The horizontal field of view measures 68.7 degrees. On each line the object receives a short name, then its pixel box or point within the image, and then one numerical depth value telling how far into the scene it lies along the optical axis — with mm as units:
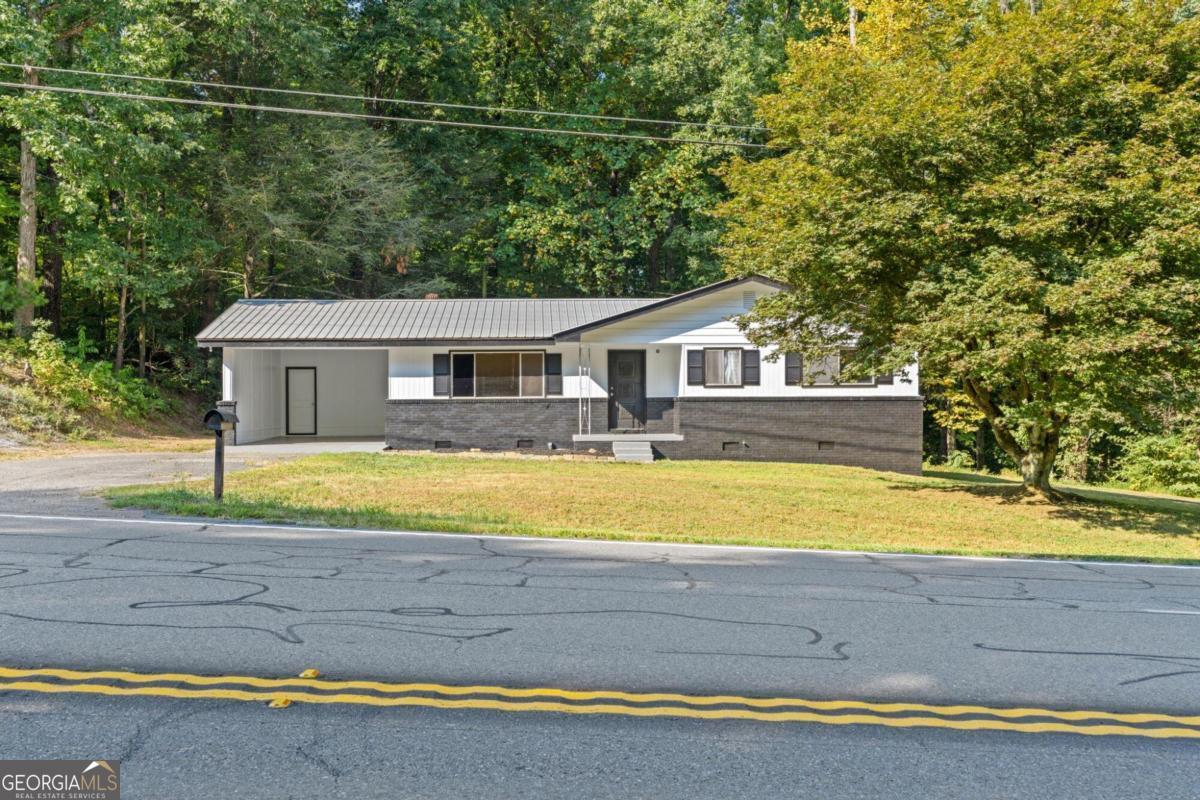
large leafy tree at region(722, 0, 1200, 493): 13688
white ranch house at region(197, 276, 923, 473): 23516
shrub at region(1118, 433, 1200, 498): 29062
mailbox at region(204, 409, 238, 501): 11789
